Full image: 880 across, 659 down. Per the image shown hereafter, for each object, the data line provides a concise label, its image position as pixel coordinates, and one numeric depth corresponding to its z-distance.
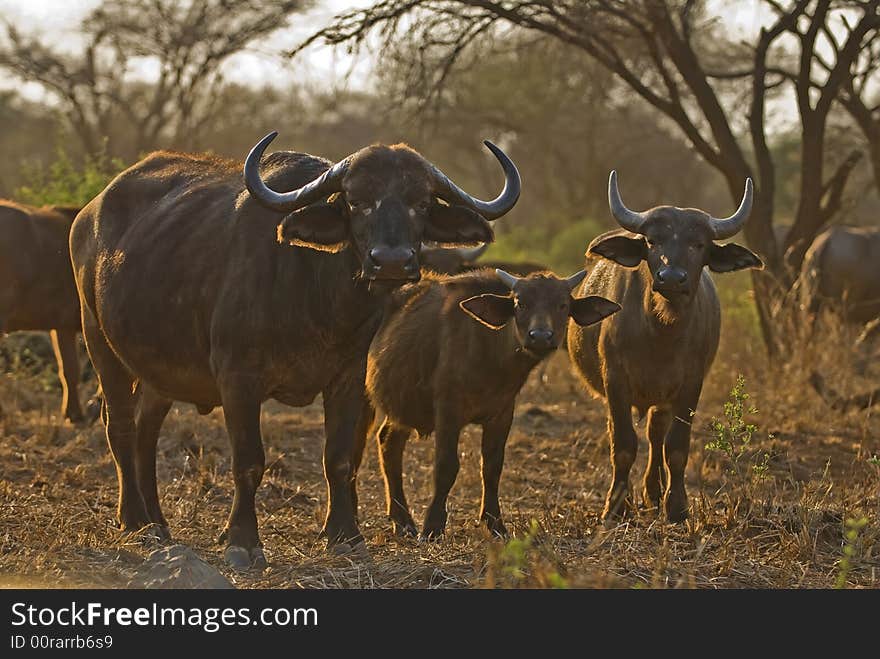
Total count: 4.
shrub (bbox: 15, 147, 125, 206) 26.78
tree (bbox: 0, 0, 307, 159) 45.44
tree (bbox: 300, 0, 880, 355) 23.02
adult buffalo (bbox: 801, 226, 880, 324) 32.69
